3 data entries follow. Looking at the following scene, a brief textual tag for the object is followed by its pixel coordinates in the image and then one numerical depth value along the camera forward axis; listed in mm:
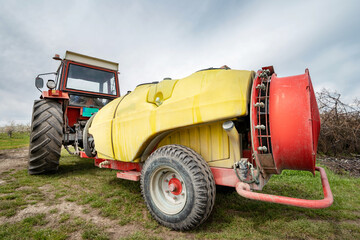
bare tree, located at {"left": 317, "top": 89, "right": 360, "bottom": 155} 5215
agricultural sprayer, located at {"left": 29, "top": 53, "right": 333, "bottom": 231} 1620
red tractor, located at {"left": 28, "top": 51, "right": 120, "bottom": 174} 3559
